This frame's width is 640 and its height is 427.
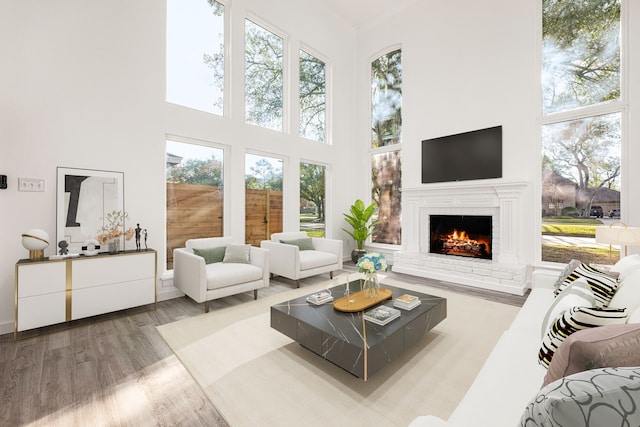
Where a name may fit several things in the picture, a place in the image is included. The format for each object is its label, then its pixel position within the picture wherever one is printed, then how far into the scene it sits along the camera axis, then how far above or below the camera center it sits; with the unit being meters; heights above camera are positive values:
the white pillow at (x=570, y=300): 1.49 -0.49
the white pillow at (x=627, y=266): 1.77 -0.37
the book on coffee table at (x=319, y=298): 2.43 -0.77
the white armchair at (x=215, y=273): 3.08 -0.71
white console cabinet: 2.53 -0.74
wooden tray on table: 2.28 -0.77
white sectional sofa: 1.02 -0.76
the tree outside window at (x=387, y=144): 5.88 +1.52
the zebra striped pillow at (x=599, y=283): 1.63 -0.44
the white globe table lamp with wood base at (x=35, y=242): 2.63 -0.27
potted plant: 5.77 -0.21
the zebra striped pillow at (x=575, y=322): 1.11 -0.46
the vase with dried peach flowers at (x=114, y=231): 3.11 -0.21
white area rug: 1.63 -1.16
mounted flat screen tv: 4.50 +0.98
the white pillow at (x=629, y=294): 1.35 -0.43
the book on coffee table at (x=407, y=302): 2.32 -0.77
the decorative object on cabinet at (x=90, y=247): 2.96 -0.37
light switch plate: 2.83 +0.31
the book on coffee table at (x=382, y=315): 2.05 -0.78
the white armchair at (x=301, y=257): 4.00 -0.67
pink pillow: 0.76 -0.39
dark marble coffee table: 1.74 -0.84
